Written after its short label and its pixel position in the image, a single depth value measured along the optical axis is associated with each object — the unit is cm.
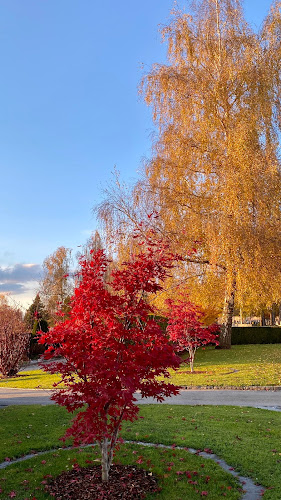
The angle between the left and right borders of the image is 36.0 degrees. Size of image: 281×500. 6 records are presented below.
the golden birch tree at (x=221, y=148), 1652
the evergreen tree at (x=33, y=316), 2859
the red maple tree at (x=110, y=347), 473
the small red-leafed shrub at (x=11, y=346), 1939
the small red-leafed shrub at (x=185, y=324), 1600
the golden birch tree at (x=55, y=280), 3888
